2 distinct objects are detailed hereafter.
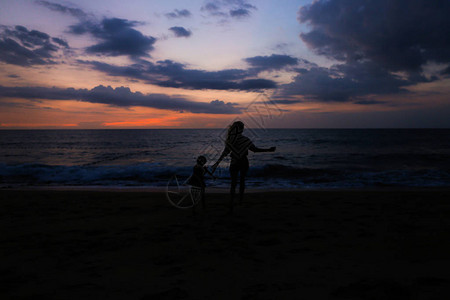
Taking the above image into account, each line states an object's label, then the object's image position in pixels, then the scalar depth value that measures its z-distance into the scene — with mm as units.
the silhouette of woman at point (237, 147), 5720
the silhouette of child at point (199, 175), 5699
